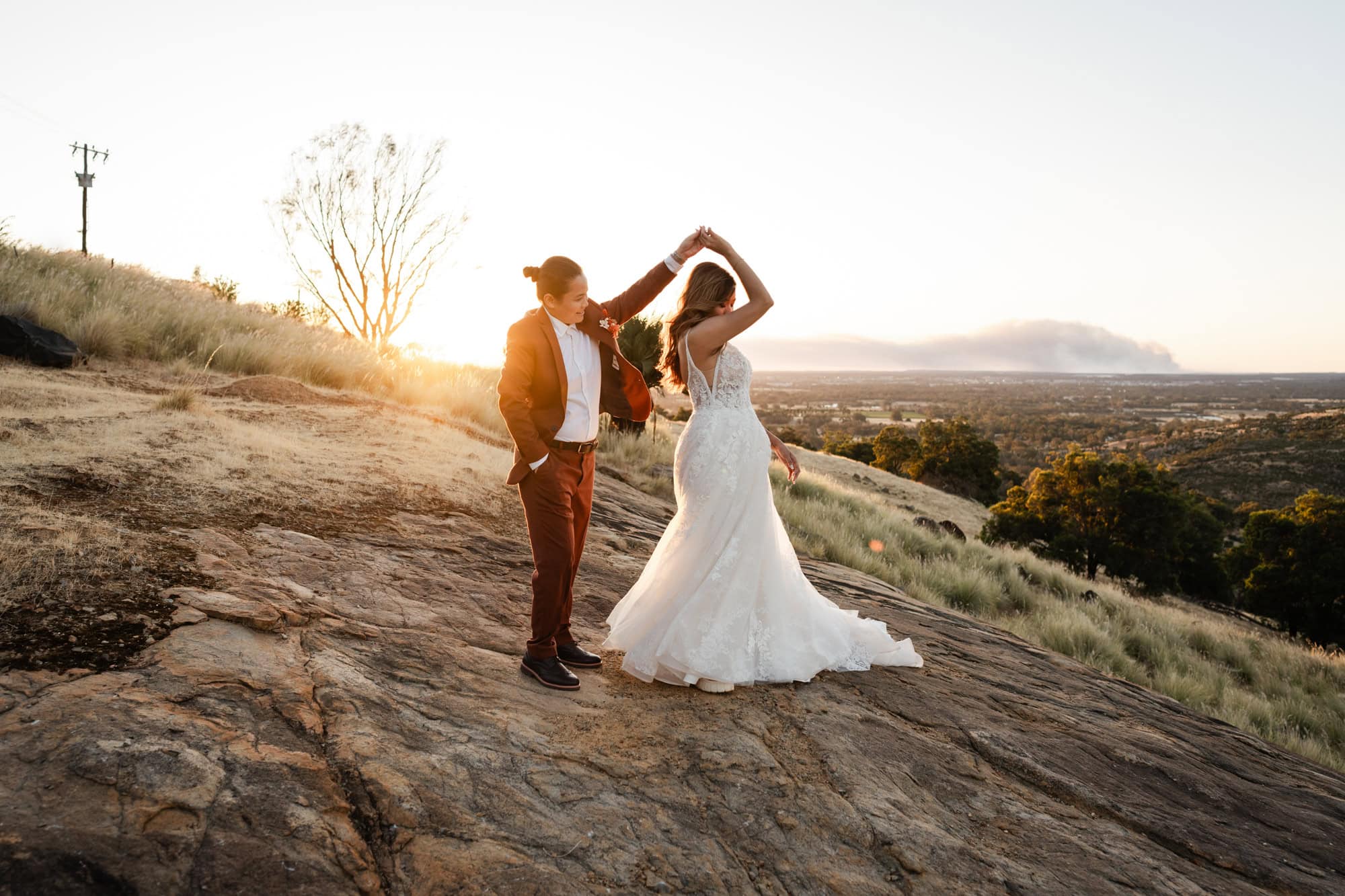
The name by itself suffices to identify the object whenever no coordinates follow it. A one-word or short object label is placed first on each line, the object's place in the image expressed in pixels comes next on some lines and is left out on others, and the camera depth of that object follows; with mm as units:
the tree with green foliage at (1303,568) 22281
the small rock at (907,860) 2701
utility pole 34688
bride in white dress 3996
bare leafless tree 24062
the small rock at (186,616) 3205
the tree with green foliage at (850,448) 51750
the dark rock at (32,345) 8766
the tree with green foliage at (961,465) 45438
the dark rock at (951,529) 16988
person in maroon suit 3664
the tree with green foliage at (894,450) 48312
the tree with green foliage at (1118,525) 27109
